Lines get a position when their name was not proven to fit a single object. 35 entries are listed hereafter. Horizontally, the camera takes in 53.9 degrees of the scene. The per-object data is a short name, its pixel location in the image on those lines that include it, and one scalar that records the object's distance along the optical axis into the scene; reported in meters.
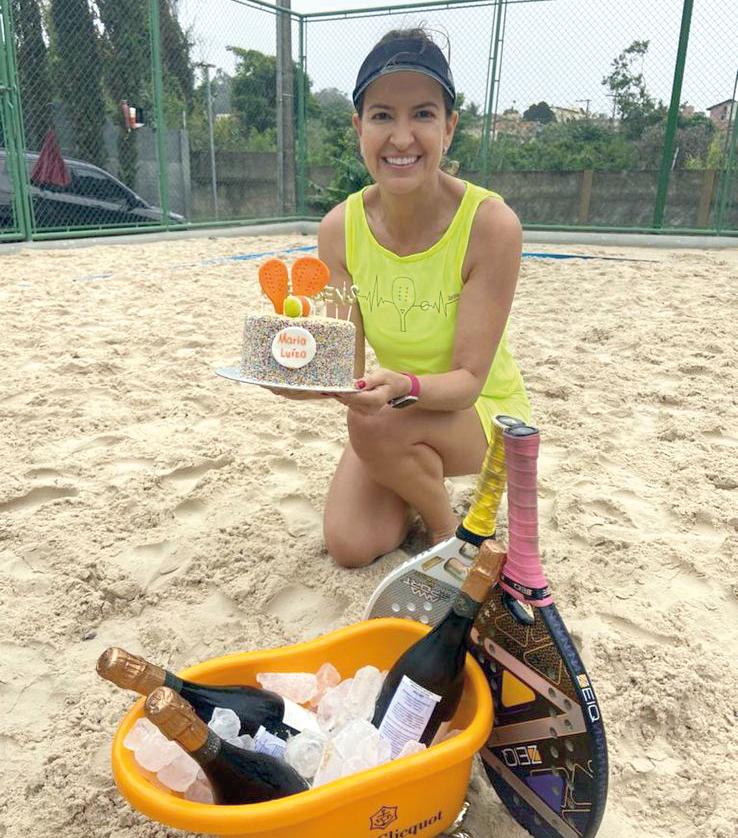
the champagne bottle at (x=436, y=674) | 1.17
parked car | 7.12
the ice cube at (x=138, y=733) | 1.09
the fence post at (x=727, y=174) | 7.73
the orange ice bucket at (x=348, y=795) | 0.95
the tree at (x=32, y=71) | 7.12
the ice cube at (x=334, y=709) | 1.32
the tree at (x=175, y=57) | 7.89
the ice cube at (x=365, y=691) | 1.33
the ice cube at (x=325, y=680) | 1.36
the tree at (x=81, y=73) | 7.48
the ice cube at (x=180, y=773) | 1.11
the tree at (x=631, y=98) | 8.09
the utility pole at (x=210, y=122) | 8.37
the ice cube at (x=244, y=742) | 1.19
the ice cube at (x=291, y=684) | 1.33
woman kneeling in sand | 1.70
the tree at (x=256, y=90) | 9.02
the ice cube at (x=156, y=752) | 1.08
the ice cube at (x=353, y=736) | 1.16
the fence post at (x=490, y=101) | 8.02
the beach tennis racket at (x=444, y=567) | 1.24
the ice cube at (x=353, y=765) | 1.12
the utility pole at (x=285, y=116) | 9.20
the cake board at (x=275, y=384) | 1.45
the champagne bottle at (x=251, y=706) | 1.20
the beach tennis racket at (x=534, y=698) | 1.09
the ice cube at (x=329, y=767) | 1.14
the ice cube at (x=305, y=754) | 1.21
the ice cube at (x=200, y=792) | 1.15
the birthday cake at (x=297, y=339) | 1.51
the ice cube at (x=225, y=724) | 1.19
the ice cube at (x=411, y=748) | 1.16
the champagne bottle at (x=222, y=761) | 0.99
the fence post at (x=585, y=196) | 9.02
